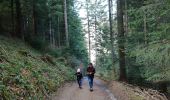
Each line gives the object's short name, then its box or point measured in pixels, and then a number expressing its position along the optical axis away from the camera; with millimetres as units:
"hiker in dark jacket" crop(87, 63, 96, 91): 18577
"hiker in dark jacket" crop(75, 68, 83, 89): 20112
